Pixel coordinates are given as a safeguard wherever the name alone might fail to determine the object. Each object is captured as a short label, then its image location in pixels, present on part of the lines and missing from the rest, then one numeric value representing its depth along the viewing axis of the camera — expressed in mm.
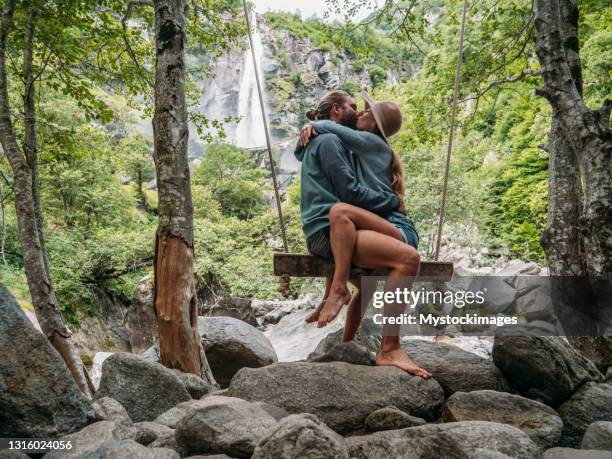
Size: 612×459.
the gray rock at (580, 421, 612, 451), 2346
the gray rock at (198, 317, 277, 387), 5797
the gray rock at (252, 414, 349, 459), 1931
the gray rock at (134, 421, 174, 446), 2545
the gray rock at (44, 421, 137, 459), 2141
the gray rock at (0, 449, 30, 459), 2023
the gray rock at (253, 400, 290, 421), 2699
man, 2975
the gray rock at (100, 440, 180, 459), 2062
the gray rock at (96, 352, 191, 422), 3143
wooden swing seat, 3170
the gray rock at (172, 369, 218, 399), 3726
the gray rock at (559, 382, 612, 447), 2950
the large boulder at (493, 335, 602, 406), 3172
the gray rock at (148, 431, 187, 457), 2410
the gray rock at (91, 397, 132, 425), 2594
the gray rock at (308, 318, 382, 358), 4301
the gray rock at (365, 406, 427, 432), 2619
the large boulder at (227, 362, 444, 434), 2807
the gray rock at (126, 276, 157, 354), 15180
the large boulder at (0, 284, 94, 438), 2275
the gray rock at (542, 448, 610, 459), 2105
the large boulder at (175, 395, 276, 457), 2240
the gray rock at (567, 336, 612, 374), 4926
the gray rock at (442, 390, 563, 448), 2734
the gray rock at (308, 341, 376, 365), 3406
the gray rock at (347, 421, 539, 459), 2102
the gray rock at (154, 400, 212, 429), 2773
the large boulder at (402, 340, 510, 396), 3322
